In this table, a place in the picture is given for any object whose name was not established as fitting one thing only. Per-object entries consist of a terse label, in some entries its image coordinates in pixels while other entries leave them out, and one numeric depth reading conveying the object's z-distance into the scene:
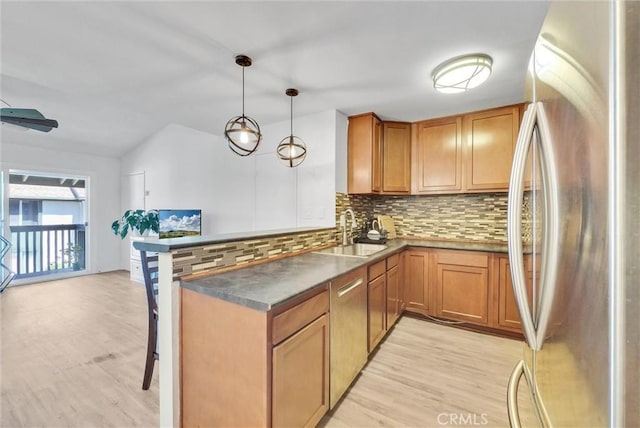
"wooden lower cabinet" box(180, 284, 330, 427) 1.09
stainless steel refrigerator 0.36
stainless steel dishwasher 1.55
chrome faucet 2.83
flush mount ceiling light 1.90
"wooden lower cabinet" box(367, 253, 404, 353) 2.08
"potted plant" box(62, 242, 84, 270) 5.16
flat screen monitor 4.31
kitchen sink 2.42
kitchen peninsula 1.09
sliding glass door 4.59
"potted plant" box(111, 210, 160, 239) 4.51
